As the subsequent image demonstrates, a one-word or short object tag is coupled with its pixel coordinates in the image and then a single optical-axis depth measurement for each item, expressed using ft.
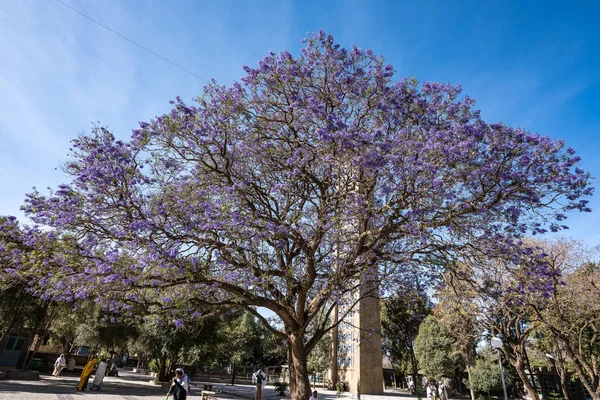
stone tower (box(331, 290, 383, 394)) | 106.01
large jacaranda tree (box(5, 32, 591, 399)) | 27.89
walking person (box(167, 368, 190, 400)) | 30.22
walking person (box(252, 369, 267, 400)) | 45.44
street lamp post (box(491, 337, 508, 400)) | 47.33
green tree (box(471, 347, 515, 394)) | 100.63
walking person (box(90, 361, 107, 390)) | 55.93
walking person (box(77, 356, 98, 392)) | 52.80
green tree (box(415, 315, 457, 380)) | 101.40
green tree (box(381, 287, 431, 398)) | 127.39
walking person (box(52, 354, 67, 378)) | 72.28
